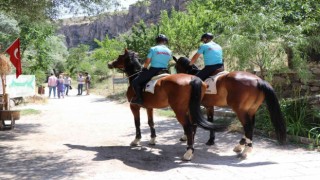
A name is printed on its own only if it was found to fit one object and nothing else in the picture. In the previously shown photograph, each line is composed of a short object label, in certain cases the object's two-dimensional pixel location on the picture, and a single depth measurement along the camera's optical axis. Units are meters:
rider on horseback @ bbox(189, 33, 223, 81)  7.76
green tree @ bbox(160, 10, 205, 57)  21.38
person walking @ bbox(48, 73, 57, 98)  24.55
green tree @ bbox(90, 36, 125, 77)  36.09
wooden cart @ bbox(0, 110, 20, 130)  9.98
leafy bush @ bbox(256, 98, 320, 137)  8.37
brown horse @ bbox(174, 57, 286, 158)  6.92
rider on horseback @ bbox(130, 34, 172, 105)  7.68
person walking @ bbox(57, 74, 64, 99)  24.84
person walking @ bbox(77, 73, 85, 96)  27.56
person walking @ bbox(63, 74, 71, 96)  27.68
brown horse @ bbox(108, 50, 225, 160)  6.80
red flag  10.52
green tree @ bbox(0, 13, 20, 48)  24.64
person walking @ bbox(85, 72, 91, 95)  28.61
